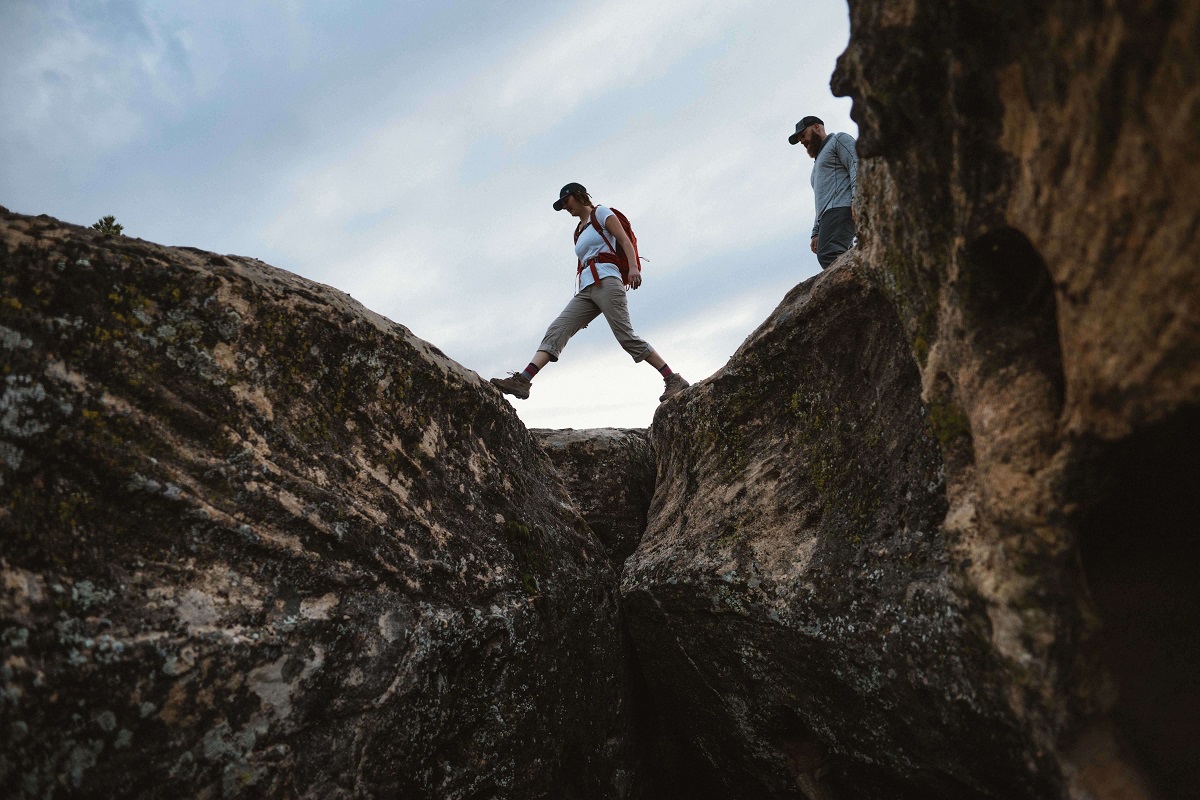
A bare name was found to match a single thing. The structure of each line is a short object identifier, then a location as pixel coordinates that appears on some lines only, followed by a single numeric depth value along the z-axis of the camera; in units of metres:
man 9.30
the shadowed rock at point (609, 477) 8.24
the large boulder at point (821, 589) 4.27
